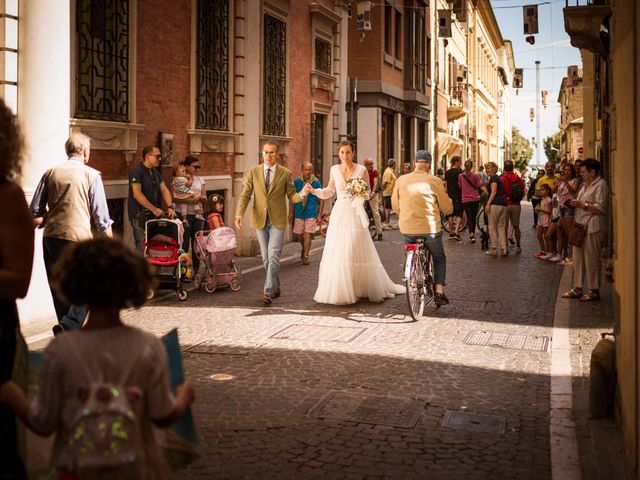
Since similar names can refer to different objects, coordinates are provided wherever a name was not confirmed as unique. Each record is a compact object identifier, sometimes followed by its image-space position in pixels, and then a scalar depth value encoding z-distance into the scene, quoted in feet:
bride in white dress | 37.27
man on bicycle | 35.17
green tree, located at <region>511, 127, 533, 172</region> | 373.11
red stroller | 38.55
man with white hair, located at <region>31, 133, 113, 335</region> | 26.99
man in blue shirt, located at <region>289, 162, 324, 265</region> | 52.54
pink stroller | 41.11
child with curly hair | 9.66
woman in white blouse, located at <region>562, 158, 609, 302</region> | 37.42
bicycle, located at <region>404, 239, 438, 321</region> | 33.04
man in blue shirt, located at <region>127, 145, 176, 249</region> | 40.04
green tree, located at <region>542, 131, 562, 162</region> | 363.35
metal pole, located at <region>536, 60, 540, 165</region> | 284.69
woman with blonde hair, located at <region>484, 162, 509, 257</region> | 58.95
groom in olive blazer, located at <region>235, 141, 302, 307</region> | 37.47
